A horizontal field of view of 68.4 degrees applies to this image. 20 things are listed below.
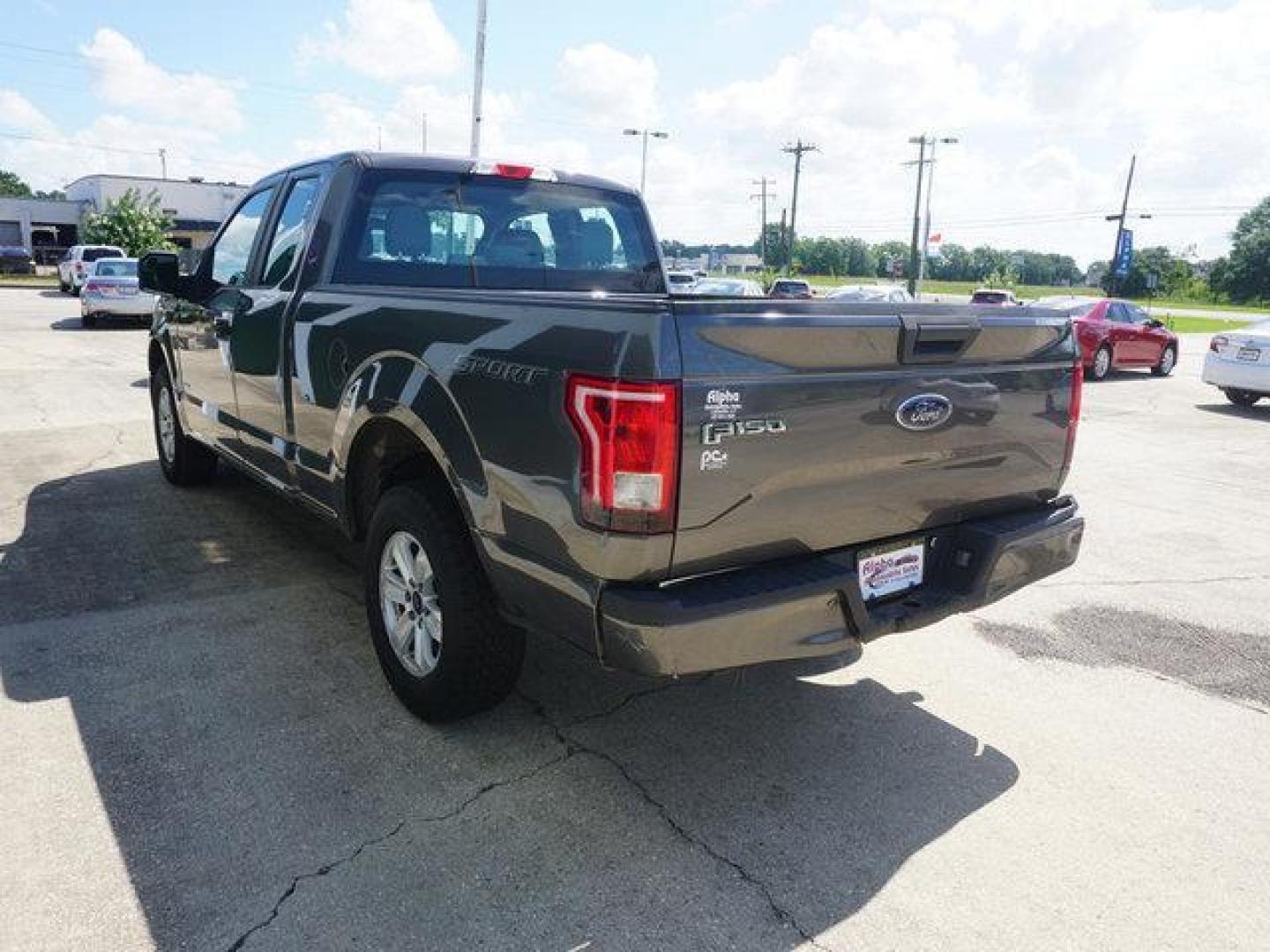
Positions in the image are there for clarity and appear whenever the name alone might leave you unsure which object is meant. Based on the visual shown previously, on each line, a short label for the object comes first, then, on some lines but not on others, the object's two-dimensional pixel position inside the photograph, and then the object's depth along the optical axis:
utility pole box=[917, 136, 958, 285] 52.47
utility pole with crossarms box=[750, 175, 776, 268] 74.38
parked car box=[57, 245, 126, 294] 29.19
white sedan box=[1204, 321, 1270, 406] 12.86
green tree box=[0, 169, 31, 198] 118.31
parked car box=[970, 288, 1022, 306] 25.62
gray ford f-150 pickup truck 2.36
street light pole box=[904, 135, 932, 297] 52.44
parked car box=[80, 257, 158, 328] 19.39
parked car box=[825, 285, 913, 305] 18.49
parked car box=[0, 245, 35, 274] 46.91
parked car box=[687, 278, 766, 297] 18.52
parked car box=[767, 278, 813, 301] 23.63
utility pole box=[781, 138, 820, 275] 57.84
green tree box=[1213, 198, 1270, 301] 97.06
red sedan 16.95
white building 59.16
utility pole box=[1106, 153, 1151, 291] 50.22
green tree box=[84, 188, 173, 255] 44.12
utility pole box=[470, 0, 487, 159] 20.77
